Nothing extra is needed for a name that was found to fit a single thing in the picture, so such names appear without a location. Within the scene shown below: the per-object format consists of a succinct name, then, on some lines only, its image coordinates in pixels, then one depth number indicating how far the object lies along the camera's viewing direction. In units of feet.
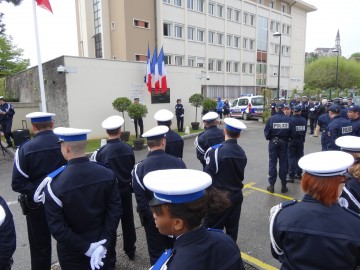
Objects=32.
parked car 73.28
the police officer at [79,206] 8.04
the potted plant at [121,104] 44.52
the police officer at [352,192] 7.99
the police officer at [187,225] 4.82
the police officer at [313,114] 52.78
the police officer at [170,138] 17.77
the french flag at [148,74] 49.26
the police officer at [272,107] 63.48
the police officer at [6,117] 38.52
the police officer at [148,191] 10.41
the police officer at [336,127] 22.70
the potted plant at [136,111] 43.14
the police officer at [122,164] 13.19
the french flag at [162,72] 49.20
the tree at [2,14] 43.96
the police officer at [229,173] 11.87
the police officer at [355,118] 23.34
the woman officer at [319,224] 5.42
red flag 35.32
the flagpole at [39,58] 35.49
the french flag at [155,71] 49.29
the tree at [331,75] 173.17
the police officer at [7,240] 6.98
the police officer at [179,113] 53.72
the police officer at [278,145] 22.08
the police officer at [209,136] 17.99
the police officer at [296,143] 24.20
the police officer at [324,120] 30.32
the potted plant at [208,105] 57.57
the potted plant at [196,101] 56.21
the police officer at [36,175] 10.90
